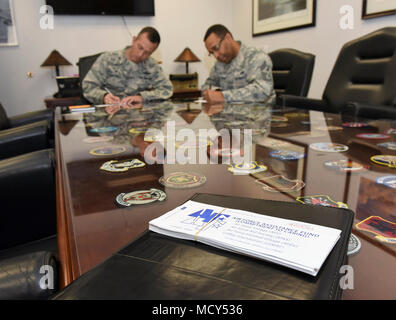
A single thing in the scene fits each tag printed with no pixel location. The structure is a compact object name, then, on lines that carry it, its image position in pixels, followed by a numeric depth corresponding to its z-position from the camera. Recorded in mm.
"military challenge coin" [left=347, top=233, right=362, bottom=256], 364
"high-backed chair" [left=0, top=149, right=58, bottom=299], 777
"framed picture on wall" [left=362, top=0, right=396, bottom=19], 2010
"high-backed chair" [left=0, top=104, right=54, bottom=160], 1312
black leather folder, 260
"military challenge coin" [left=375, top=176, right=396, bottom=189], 563
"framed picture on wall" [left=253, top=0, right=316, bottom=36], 2719
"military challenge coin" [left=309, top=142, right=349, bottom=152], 811
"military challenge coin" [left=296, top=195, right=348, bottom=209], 493
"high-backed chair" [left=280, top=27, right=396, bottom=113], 1639
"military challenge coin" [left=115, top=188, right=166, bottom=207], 519
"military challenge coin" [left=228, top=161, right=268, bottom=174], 666
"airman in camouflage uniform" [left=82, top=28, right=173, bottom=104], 2254
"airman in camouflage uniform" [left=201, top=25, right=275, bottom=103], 2066
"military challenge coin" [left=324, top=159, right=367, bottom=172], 655
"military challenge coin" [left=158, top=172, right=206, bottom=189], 595
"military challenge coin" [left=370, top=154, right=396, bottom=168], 677
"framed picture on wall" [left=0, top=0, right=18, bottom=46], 3025
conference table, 391
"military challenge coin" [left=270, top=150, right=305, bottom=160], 749
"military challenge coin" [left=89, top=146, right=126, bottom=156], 835
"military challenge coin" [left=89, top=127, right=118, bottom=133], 1161
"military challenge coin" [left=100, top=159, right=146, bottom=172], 696
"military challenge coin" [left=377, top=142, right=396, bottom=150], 819
